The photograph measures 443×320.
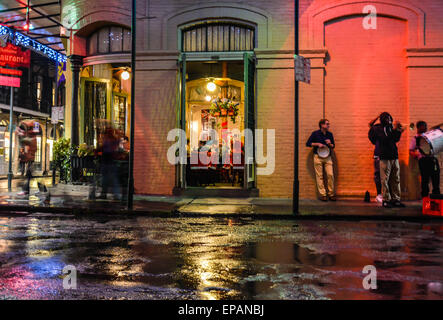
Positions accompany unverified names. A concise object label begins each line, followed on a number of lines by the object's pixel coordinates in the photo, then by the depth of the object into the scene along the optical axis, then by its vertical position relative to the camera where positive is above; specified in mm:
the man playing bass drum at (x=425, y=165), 12266 -102
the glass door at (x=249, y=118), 13782 +1302
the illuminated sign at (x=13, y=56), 17391 +4017
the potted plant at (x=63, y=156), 15078 +137
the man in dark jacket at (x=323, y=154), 13234 +203
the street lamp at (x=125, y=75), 16531 +3133
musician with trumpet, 12031 +138
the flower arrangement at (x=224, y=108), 15938 +1857
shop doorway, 14109 +1433
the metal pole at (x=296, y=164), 10703 -78
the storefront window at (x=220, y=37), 14492 +3977
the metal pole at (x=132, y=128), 11141 +802
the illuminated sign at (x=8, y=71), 17469 +3446
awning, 19328 +6831
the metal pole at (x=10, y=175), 16120 -554
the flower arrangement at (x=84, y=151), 14438 +295
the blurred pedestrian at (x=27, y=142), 13844 +559
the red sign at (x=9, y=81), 17120 +3011
